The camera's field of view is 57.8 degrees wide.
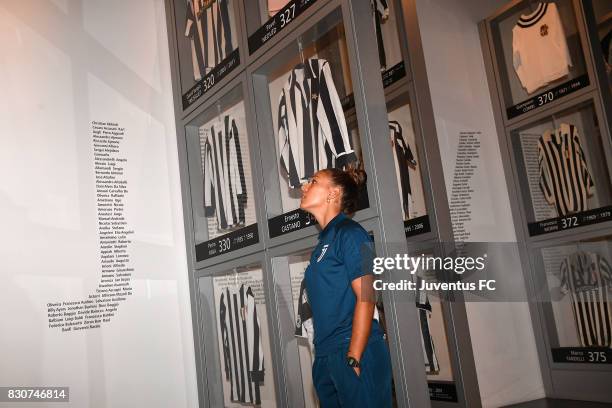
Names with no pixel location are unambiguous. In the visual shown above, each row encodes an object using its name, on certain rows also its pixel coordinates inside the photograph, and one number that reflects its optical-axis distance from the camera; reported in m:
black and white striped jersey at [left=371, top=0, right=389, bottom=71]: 4.61
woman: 2.18
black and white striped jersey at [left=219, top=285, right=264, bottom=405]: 3.41
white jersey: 4.54
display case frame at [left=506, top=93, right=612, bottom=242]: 4.11
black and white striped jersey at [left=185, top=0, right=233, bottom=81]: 3.65
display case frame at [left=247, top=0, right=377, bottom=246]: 2.47
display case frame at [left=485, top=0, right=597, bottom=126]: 4.25
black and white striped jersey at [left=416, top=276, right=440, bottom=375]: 4.19
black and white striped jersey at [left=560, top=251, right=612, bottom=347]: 4.12
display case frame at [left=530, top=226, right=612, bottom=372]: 4.15
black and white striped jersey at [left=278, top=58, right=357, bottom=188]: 2.71
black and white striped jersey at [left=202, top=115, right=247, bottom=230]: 3.51
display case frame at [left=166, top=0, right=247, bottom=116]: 3.41
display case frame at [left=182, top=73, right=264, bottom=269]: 3.22
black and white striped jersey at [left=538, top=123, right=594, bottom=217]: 4.41
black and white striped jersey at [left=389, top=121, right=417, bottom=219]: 4.40
